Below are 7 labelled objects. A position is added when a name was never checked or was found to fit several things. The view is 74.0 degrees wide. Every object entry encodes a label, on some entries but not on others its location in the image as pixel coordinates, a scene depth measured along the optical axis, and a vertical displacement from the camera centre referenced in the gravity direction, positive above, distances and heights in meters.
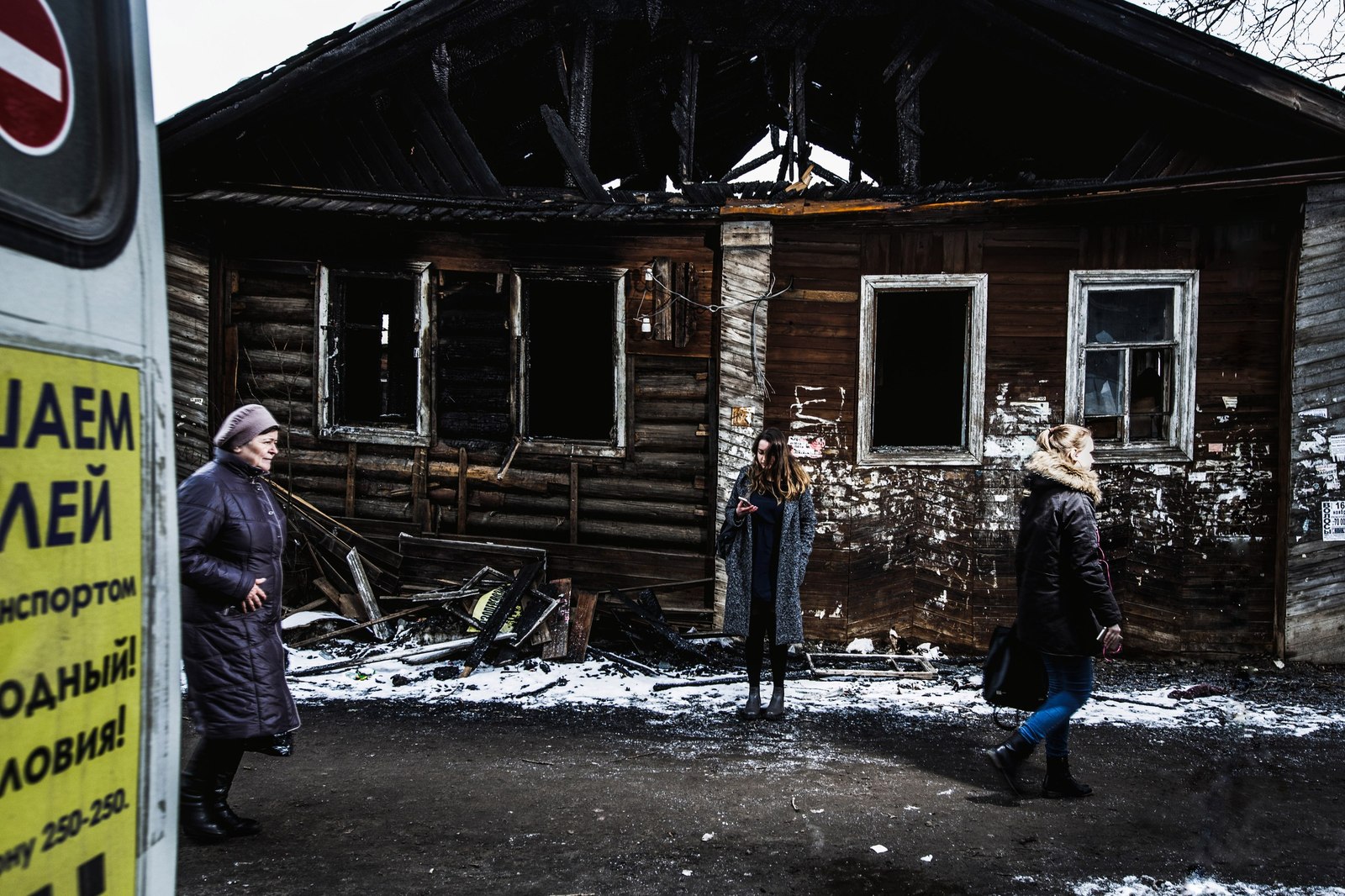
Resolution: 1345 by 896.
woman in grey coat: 5.73 -0.85
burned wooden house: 7.34 +1.05
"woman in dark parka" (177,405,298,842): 3.71 -0.86
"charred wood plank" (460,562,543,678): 6.97 -1.62
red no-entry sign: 1.49 +0.58
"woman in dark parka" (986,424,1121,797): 4.36 -0.85
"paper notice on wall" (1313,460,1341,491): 7.23 -0.43
